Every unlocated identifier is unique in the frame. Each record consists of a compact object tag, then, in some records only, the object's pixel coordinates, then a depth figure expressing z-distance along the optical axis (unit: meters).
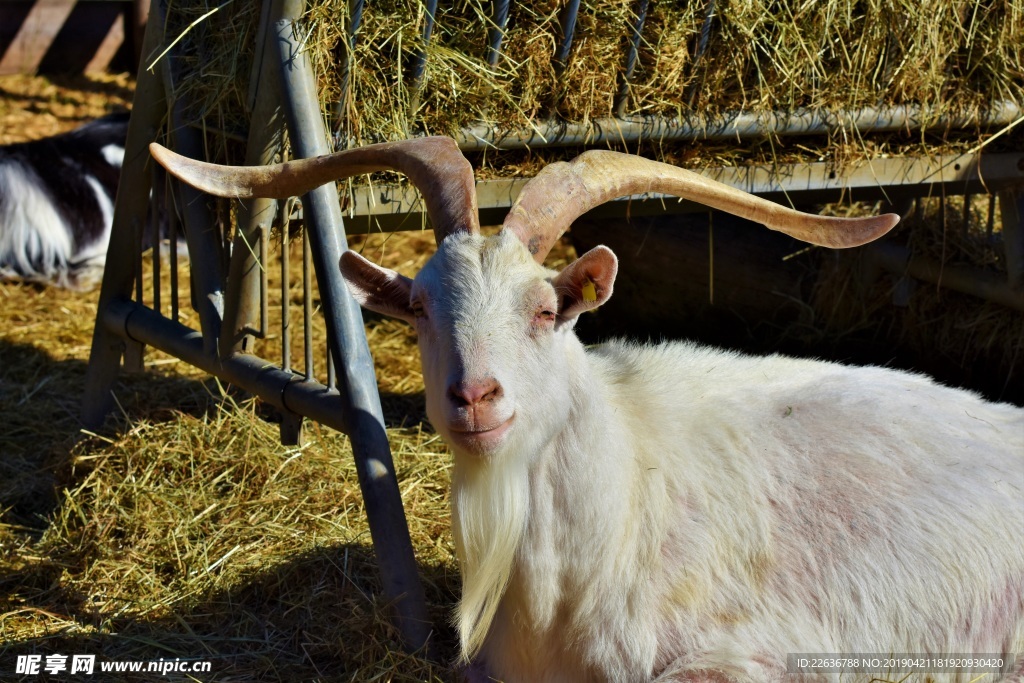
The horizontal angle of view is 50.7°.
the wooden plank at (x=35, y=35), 10.64
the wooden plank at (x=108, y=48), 11.09
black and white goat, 7.85
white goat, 2.93
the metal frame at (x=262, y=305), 3.66
